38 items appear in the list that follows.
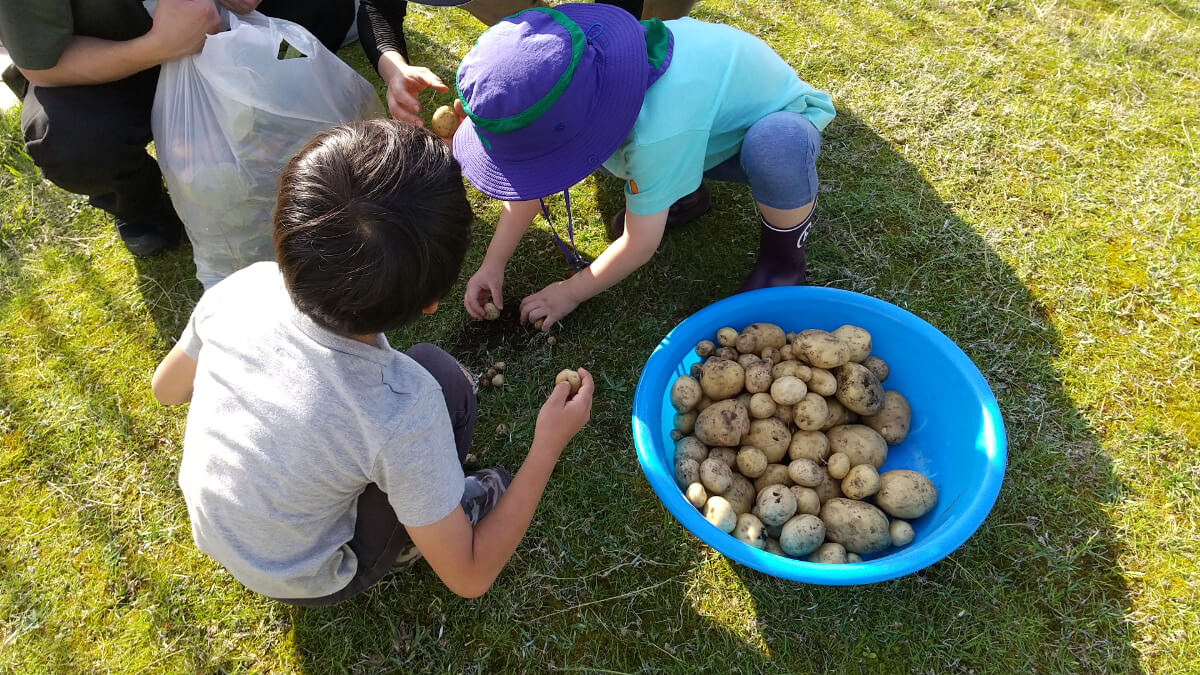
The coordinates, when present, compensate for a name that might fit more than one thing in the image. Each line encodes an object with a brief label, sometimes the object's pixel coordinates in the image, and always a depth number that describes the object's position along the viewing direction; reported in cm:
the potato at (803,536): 165
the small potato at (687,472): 175
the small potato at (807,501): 174
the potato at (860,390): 183
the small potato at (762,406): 185
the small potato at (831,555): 164
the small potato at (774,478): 180
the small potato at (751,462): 179
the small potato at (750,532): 166
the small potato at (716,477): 172
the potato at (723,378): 186
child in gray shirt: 110
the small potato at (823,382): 184
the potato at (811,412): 182
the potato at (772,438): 183
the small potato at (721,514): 164
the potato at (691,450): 182
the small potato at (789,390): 182
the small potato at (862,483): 172
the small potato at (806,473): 175
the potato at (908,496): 169
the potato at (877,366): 195
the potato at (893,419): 189
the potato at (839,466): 178
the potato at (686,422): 193
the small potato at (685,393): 188
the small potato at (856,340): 189
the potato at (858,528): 166
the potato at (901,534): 168
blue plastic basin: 146
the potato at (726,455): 183
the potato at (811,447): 182
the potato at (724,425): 181
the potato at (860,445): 181
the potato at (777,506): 170
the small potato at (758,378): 186
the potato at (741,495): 174
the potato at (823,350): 183
